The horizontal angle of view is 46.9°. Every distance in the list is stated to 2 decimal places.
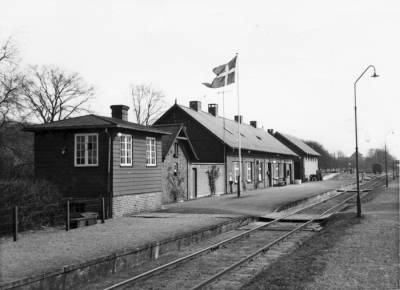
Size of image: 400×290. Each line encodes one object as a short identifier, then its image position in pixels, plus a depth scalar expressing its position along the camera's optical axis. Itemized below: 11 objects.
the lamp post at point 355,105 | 19.75
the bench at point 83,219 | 16.62
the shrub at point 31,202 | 14.45
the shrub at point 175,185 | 27.64
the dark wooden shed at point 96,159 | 19.78
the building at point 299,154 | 64.12
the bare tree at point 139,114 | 62.85
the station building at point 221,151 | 34.84
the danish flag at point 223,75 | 30.64
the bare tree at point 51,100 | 43.38
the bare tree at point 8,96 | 30.45
